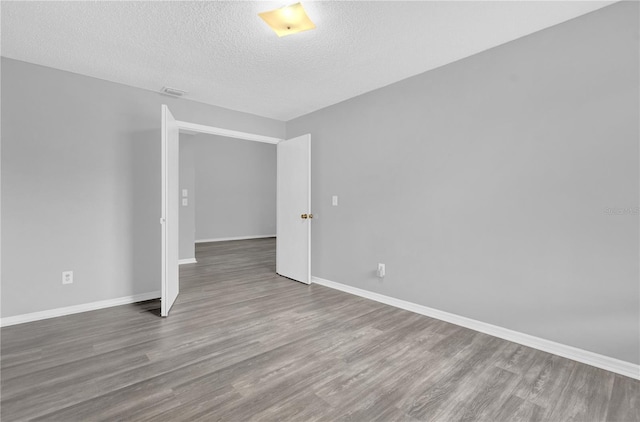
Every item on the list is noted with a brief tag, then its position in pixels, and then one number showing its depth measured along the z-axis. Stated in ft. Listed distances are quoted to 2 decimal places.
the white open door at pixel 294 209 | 13.43
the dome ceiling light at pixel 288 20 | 6.45
